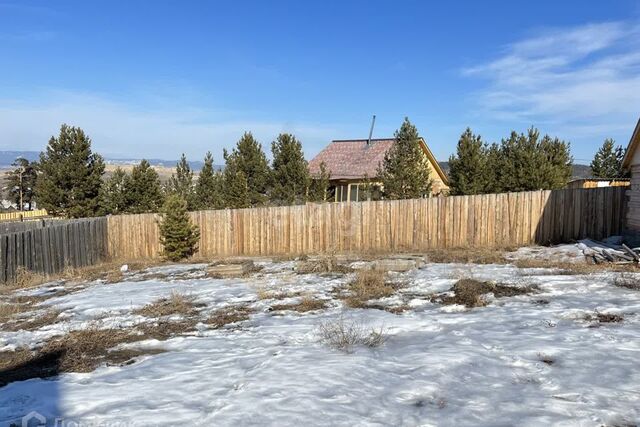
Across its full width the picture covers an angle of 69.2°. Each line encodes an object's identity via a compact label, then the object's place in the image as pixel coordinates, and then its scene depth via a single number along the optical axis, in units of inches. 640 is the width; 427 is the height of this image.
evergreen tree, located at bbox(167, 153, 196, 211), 1007.6
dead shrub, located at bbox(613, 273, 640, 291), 288.9
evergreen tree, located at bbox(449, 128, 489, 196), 888.9
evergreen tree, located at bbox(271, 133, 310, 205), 884.0
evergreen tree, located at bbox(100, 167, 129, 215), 910.4
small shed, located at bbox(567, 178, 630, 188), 968.6
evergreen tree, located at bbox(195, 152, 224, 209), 1007.6
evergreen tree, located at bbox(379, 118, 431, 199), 741.9
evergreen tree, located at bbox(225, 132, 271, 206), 944.3
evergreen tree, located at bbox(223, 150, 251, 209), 887.7
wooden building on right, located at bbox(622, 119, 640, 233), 502.9
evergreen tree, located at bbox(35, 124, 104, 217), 889.5
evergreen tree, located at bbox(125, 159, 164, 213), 913.5
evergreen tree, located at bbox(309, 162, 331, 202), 864.9
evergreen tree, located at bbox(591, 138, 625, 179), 1224.2
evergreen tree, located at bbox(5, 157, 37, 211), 1847.9
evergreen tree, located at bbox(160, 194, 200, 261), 621.0
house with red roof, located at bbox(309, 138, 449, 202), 1053.8
